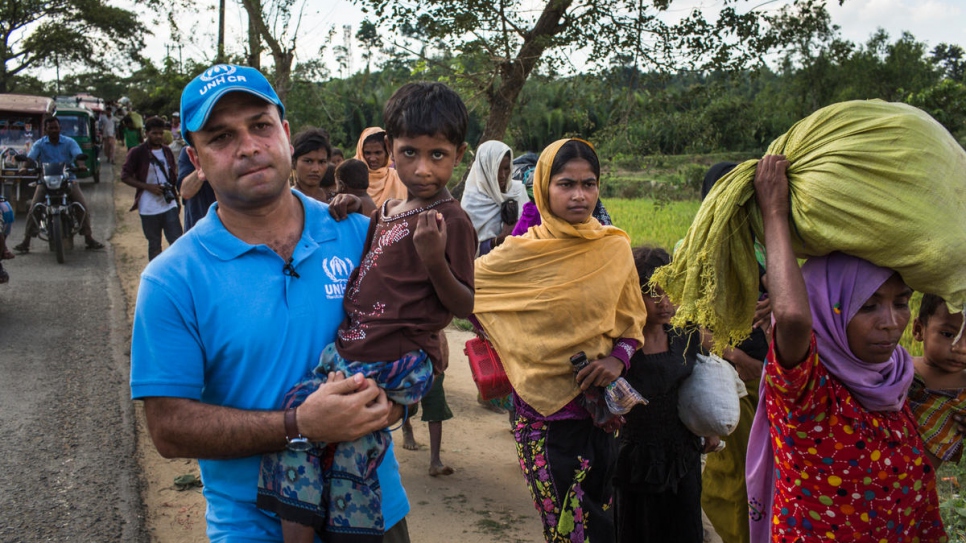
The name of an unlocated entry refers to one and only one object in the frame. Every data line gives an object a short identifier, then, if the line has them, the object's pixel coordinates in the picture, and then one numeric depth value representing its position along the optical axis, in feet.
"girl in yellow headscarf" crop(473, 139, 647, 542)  9.91
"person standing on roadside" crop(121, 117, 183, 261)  26.35
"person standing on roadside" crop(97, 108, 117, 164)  75.72
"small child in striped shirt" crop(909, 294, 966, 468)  7.67
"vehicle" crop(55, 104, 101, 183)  57.36
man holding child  5.77
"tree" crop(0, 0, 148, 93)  109.19
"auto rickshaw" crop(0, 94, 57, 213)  48.70
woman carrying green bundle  6.39
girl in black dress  10.52
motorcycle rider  37.42
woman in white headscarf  17.61
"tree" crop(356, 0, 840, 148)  24.59
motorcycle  33.47
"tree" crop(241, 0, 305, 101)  36.76
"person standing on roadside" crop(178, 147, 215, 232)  18.01
